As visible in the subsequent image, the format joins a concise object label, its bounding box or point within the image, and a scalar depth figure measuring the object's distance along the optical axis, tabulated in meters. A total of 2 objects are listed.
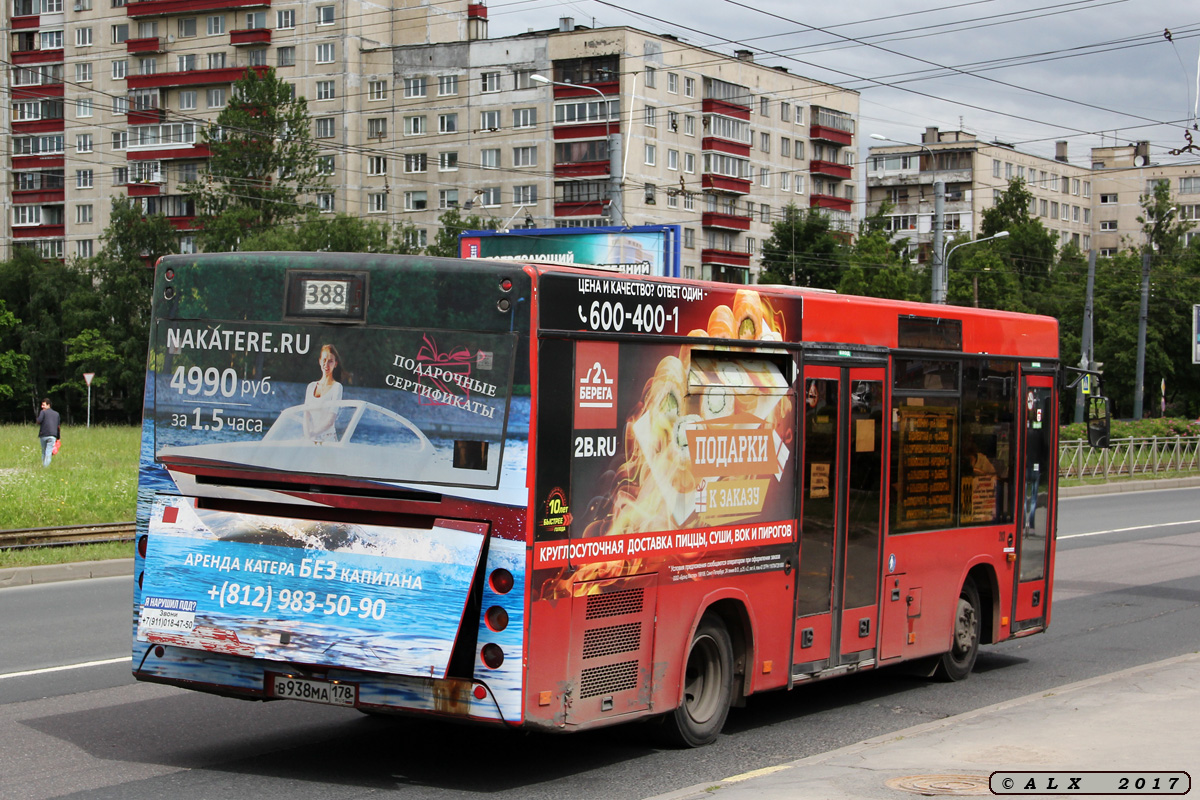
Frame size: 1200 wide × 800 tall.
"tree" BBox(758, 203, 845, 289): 83.69
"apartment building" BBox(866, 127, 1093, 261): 117.75
